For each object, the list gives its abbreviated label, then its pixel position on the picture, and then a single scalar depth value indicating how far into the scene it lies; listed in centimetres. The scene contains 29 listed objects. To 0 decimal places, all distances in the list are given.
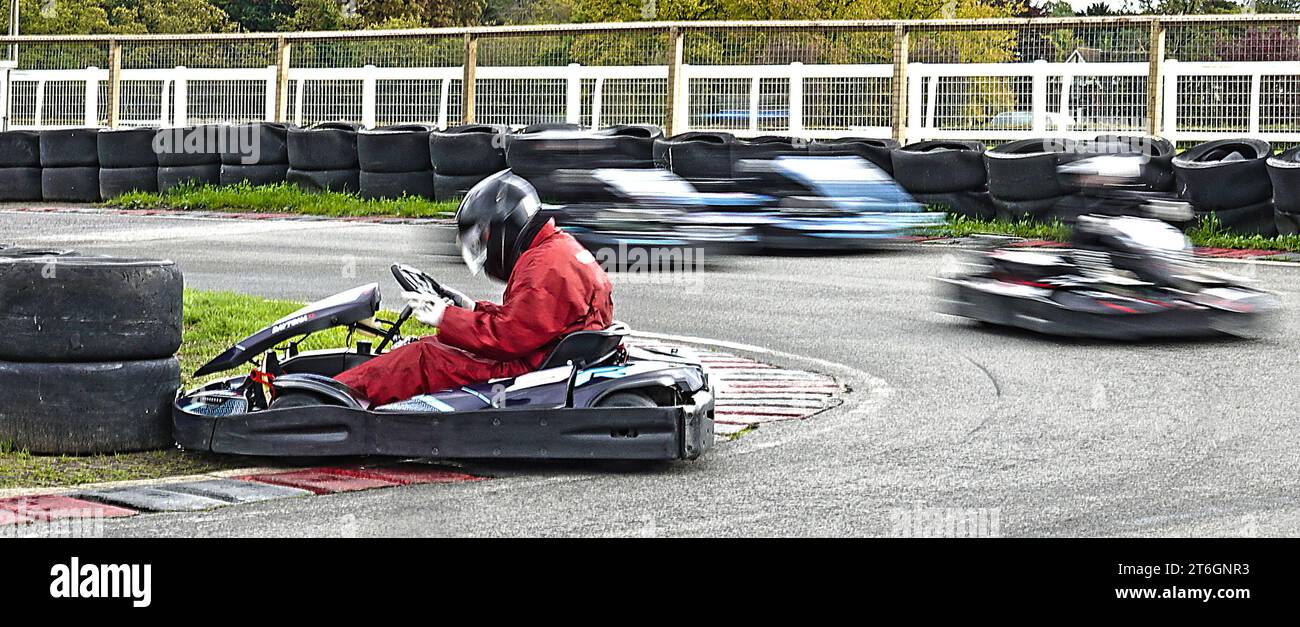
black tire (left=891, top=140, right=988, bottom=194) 1702
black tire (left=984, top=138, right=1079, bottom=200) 1652
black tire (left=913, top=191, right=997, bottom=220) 1698
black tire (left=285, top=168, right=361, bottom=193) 2056
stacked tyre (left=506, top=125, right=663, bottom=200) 1407
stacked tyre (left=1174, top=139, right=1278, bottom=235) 1550
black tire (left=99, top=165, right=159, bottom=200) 2144
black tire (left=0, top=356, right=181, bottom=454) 629
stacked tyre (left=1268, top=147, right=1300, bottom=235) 1499
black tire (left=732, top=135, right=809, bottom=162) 1708
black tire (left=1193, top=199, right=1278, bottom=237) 1555
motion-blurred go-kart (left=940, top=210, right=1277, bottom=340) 981
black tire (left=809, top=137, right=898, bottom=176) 1723
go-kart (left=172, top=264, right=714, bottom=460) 618
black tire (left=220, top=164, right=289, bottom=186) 2105
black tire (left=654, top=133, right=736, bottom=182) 1719
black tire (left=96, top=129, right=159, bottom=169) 2148
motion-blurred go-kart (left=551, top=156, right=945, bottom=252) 1368
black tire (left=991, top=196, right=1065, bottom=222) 1653
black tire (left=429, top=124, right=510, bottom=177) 1894
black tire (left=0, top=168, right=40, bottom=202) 2175
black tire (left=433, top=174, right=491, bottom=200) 1925
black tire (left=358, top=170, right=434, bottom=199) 1989
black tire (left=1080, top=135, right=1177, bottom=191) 1573
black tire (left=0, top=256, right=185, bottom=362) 621
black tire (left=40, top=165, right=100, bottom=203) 2164
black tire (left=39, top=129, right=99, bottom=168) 2166
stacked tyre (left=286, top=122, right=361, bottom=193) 2052
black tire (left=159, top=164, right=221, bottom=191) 2133
